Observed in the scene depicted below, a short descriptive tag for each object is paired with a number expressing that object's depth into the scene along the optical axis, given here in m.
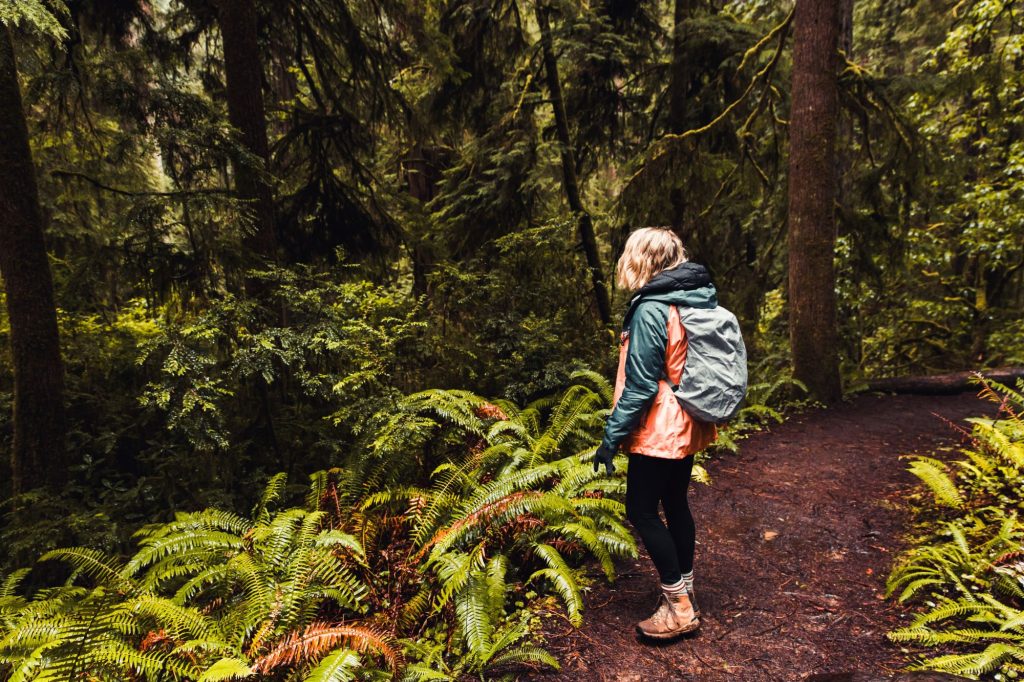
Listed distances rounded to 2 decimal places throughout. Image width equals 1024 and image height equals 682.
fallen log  7.98
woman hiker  2.70
